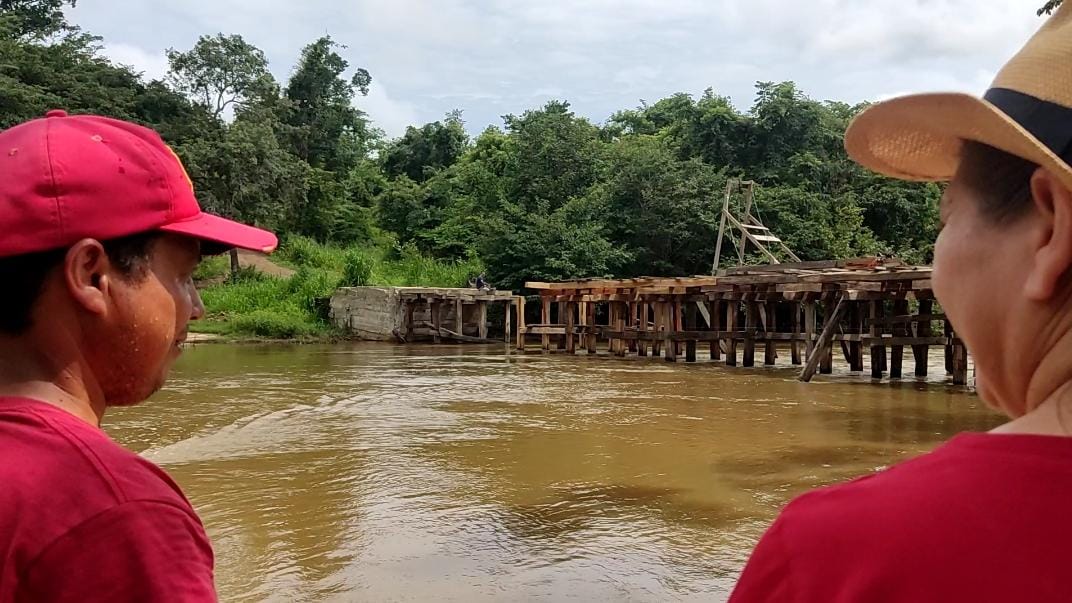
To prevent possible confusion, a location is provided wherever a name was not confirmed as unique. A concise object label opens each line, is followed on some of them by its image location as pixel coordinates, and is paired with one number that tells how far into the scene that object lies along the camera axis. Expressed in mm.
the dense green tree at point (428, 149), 44875
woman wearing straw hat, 701
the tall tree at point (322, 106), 43312
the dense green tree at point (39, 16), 36094
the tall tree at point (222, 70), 35719
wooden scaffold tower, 22688
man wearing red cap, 997
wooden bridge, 14656
